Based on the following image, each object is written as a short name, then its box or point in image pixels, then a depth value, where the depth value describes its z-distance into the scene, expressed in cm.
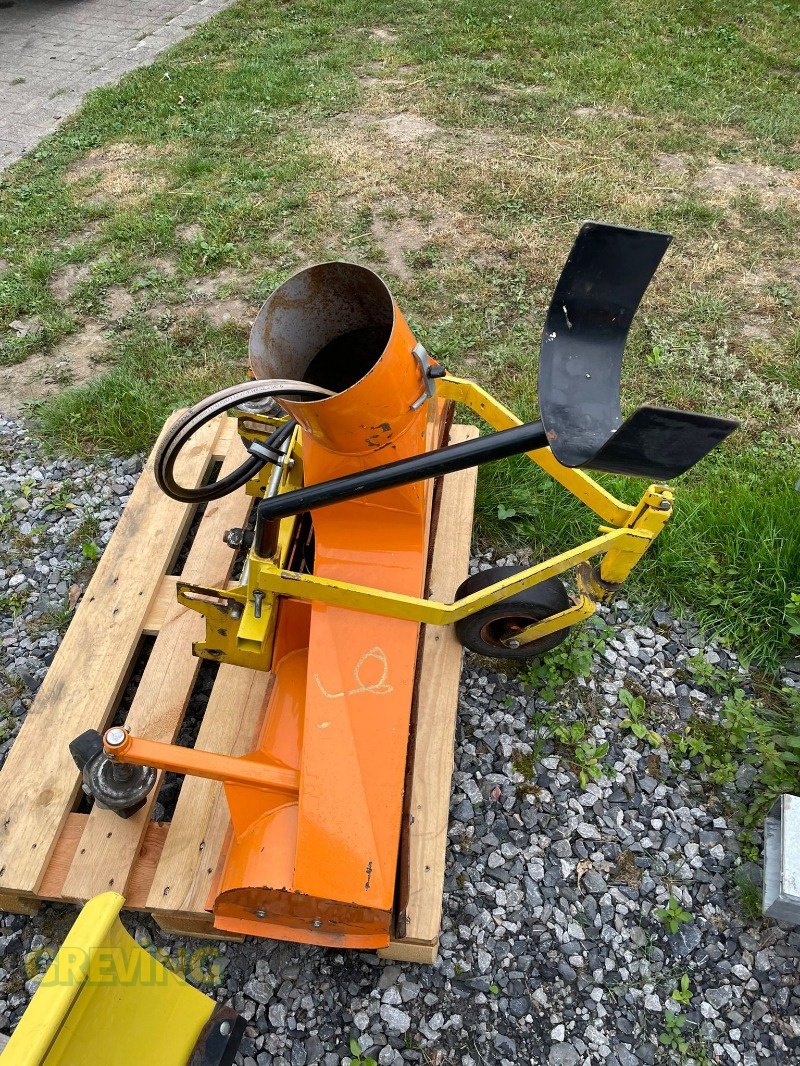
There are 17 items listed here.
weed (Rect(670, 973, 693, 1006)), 204
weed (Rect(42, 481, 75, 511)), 324
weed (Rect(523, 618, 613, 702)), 265
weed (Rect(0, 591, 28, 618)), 291
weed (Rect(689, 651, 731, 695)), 269
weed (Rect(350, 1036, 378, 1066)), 194
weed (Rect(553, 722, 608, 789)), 247
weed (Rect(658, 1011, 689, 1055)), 198
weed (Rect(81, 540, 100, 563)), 304
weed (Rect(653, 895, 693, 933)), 217
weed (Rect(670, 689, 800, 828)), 241
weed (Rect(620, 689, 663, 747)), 255
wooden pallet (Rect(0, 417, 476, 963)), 209
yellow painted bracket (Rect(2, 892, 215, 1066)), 119
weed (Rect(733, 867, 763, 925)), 219
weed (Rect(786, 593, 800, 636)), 263
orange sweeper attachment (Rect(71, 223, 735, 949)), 179
